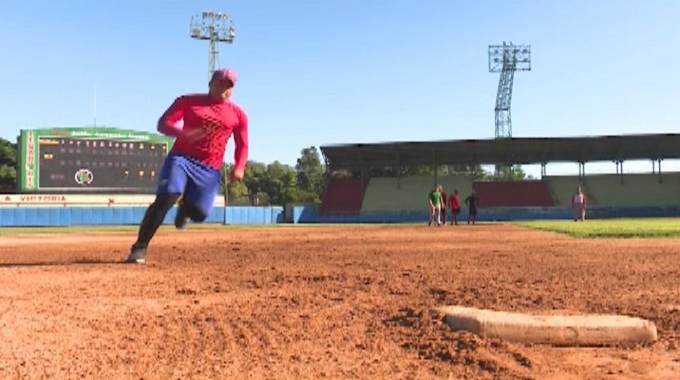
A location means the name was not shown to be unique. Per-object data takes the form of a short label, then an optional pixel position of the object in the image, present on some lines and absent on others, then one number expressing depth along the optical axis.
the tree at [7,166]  65.50
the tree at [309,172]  101.76
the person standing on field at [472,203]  27.56
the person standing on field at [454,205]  26.67
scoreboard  37.72
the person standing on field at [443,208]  27.20
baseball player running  6.54
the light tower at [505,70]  62.62
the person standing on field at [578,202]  28.12
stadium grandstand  45.94
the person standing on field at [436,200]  24.66
